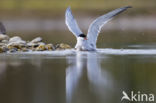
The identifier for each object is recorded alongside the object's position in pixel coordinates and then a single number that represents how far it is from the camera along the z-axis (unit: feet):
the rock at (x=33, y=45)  39.60
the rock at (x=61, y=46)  38.94
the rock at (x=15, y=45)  38.17
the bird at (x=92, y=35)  35.68
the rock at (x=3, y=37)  44.74
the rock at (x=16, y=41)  38.74
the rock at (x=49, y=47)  37.96
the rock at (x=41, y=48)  37.70
